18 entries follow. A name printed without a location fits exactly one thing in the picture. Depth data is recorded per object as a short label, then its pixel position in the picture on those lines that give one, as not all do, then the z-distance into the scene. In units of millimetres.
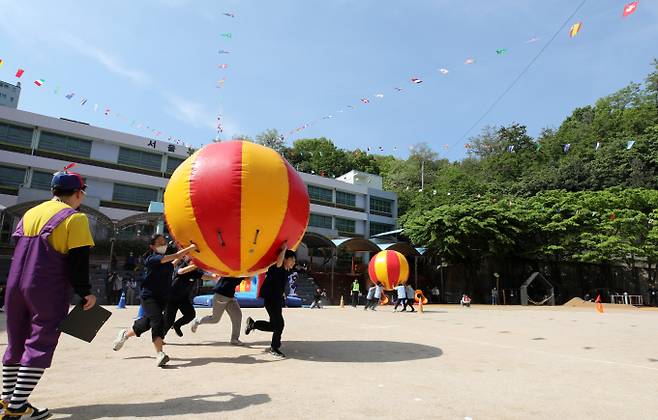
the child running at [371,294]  19650
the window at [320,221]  40562
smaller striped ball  19266
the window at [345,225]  42219
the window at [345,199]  42938
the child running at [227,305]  6930
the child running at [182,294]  6512
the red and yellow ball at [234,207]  5438
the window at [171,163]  34203
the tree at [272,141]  54062
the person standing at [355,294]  23750
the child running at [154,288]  5691
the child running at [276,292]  6027
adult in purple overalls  3080
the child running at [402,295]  18281
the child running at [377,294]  19453
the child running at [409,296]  18656
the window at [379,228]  44594
